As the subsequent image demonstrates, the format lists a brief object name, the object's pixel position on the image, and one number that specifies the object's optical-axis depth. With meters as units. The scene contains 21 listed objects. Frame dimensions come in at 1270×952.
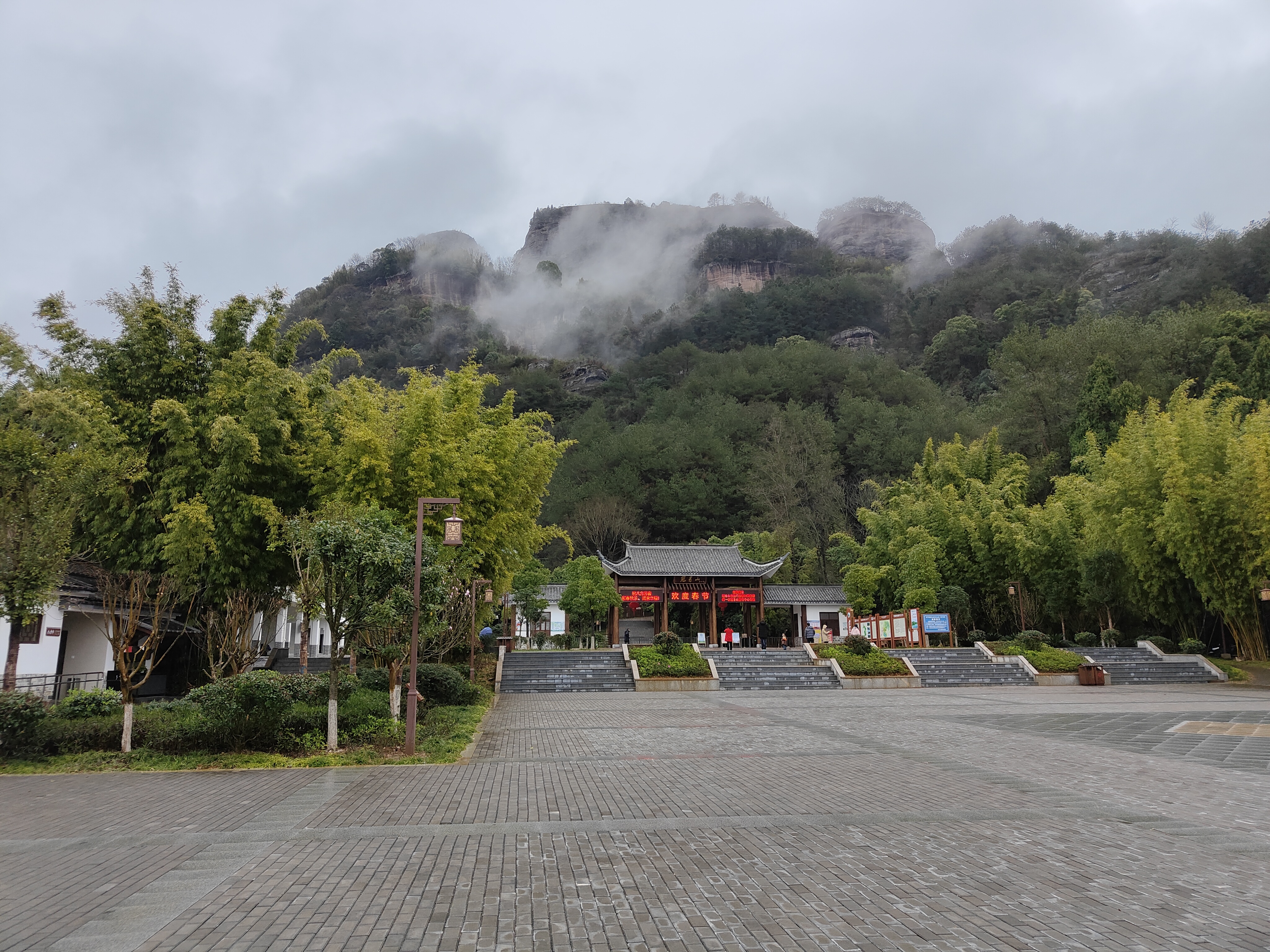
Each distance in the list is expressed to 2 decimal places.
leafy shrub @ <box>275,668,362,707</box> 10.24
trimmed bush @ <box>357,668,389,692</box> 14.59
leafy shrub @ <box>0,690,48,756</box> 8.82
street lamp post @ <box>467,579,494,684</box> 17.53
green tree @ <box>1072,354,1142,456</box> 33.81
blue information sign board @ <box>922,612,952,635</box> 24.89
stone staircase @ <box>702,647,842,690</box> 21.31
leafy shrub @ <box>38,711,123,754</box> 9.17
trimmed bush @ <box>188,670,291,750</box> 9.26
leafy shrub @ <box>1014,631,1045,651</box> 22.67
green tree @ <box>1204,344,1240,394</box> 33.72
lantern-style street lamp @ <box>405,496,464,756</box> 9.53
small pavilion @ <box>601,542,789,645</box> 31.66
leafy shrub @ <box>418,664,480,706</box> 14.12
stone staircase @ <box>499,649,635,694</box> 21.06
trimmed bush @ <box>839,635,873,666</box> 22.66
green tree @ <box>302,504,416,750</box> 9.22
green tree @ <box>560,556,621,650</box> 28.91
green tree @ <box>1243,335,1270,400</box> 31.20
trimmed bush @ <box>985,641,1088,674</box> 21.33
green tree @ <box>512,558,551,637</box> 35.41
